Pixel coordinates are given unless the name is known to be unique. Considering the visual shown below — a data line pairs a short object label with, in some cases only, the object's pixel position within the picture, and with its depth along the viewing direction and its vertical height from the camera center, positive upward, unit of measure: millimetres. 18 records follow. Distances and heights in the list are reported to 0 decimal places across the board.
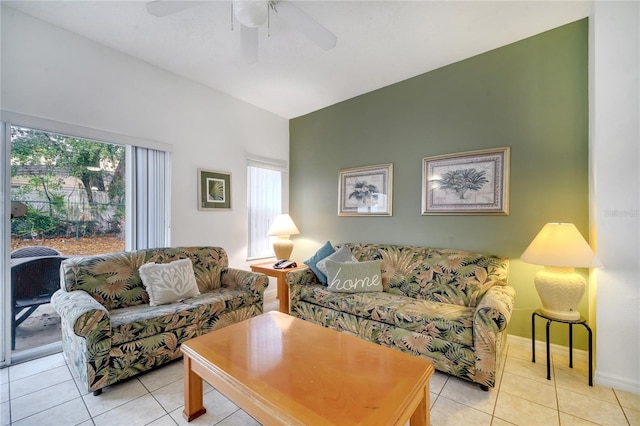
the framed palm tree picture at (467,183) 2572 +292
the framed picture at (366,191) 3330 +272
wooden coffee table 1088 -774
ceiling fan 1605 +1223
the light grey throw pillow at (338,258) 3021 -510
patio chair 2217 -604
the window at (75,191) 2164 +196
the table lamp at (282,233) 3725 -288
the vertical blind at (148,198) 2803 +148
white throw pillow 2316 -606
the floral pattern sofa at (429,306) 1849 -792
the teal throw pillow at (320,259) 3038 -549
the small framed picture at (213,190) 3318 +275
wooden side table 3207 -900
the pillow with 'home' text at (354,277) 2719 -648
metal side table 1896 -896
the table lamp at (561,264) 1898 -361
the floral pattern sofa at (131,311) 1733 -771
